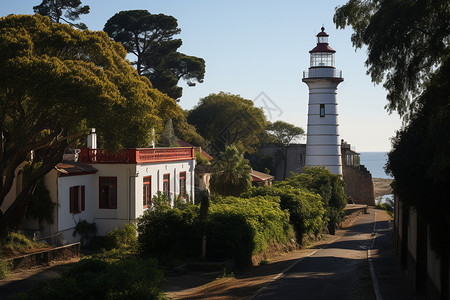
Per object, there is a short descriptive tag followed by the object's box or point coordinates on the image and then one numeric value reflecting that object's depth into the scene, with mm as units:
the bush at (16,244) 22147
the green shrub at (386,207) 51791
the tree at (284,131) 86938
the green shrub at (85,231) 27548
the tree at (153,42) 60250
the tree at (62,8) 52044
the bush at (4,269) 18094
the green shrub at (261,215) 22531
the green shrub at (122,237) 27422
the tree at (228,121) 67812
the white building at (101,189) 26312
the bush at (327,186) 40062
